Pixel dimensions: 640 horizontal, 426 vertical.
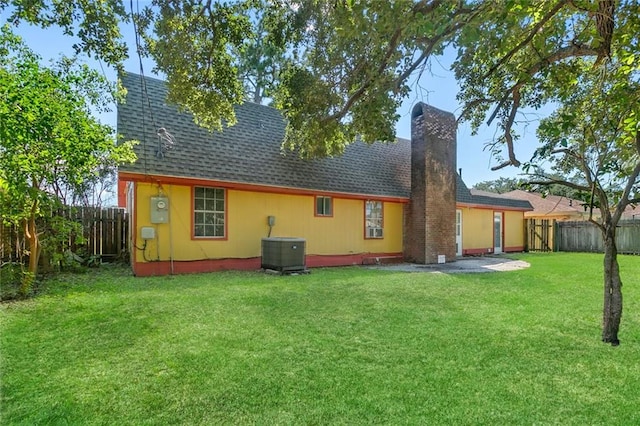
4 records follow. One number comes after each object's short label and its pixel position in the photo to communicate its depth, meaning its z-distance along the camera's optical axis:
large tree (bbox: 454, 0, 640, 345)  3.94
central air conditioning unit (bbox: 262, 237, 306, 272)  9.57
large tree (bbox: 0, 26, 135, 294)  5.26
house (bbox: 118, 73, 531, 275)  9.17
